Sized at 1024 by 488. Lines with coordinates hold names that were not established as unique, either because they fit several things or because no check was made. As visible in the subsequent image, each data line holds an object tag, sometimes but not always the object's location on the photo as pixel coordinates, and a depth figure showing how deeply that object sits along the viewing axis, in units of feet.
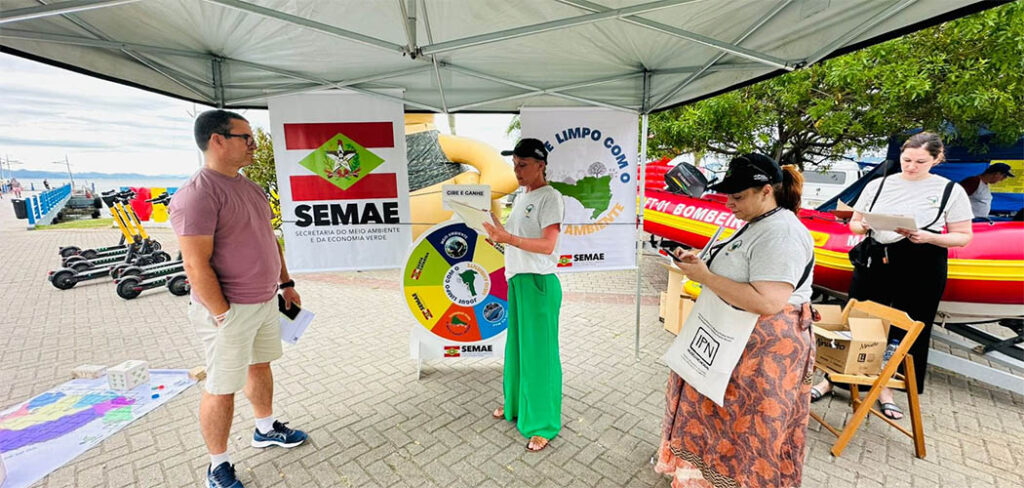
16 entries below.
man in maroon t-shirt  6.68
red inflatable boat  11.28
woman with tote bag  5.56
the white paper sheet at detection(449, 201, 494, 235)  8.23
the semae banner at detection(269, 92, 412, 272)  10.56
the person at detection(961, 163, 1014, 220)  16.78
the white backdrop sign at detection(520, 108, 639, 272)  11.94
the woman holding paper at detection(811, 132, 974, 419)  9.74
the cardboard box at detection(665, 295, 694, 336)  13.76
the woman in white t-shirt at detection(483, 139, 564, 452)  8.10
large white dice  11.12
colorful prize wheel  11.28
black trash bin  54.39
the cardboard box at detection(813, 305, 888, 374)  8.55
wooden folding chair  8.39
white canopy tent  6.81
